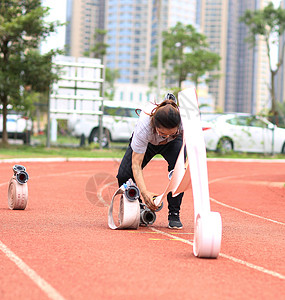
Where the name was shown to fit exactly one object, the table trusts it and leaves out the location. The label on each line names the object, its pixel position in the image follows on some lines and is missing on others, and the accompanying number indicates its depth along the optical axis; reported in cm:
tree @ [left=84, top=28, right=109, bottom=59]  6336
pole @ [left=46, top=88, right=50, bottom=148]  2646
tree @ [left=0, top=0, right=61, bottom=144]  2530
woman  639
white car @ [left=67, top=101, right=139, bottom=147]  2742
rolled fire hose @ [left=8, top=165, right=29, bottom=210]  868
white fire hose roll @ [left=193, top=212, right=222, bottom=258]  549
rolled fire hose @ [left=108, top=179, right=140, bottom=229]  701
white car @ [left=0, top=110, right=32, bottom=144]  2827
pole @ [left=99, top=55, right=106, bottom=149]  2701
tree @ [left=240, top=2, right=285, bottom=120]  3941
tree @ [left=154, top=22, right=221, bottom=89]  5769
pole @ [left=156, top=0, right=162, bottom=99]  3712
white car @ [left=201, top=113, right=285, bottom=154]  2669
